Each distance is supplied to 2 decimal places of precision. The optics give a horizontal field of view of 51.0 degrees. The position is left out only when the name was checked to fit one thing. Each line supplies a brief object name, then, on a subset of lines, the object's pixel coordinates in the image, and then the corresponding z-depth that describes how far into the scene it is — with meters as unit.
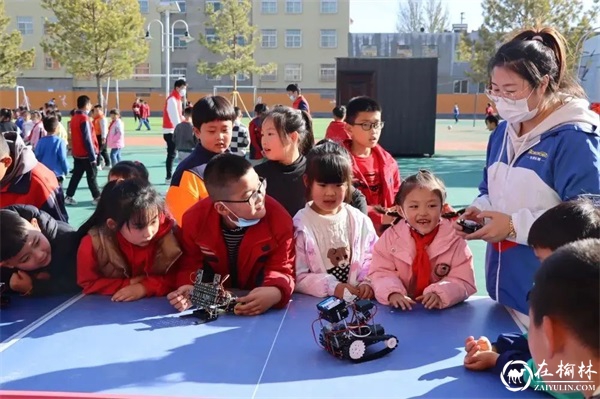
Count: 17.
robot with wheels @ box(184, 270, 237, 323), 2.56
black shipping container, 14.05
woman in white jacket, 2.33
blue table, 1.91
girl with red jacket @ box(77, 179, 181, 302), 2.82
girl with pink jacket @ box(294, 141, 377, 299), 2.91
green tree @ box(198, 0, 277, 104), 38.28
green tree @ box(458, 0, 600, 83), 23.97
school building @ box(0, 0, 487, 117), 41.56
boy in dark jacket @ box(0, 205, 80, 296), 2.75
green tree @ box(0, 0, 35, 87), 28.17
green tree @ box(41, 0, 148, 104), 28.30
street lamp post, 20.82
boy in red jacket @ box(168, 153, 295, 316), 2.71
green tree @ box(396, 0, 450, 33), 49.62
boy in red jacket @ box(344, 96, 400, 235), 3.83
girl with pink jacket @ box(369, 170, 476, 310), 2.74
